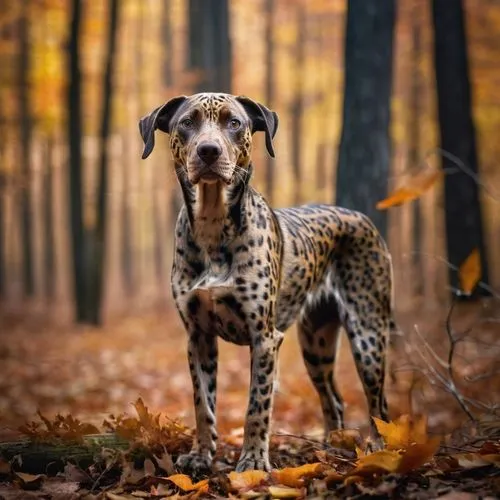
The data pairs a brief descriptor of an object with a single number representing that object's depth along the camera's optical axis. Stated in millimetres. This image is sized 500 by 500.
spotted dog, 4520
